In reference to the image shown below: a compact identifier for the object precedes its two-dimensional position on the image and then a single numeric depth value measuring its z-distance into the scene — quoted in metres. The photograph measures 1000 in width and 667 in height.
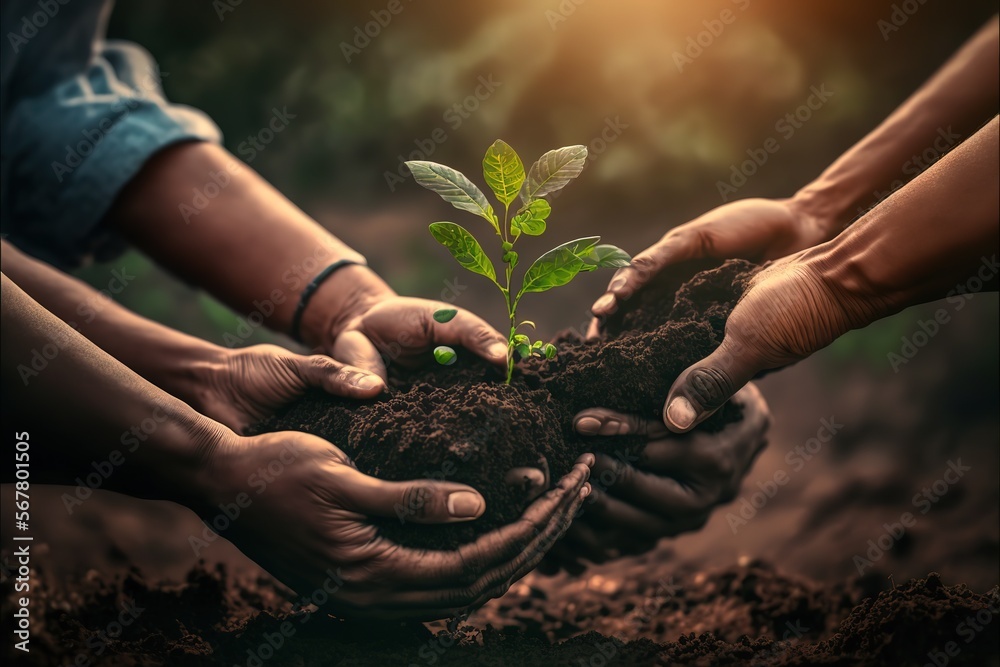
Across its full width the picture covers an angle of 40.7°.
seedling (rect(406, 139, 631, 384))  0.66
